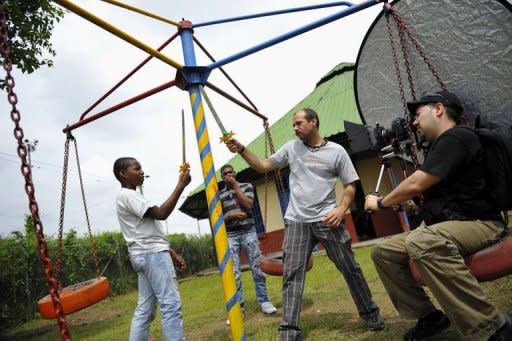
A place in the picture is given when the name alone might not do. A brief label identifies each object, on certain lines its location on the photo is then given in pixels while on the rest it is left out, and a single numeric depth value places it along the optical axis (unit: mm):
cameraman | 2074
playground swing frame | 2592
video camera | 3023
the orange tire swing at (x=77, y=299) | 3159
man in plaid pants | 3086
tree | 5094
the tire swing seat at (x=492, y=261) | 2018
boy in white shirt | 2928
